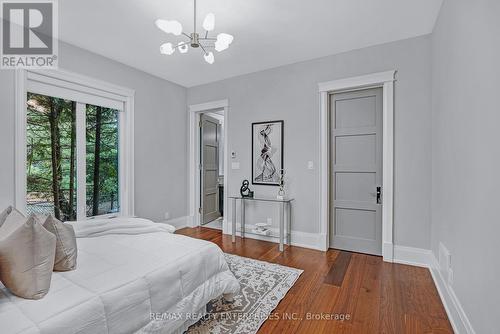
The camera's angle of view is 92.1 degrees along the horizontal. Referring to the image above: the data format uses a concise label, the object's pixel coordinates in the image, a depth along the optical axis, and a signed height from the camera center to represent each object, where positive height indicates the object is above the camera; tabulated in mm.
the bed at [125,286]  1090 -656
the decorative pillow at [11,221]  1338 -341
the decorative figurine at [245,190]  3966 -406
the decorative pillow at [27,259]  1176 -482
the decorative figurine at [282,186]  3691 -314
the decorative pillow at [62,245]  1445 -500
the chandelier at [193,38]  1953 +1131
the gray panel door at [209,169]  4844 -78
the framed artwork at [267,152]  3804 +219
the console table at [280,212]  3474 -714
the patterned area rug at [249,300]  1806 -1198
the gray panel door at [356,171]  3215 -62
